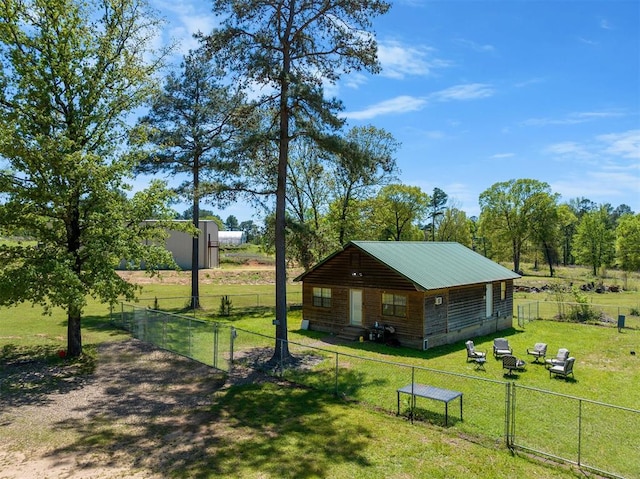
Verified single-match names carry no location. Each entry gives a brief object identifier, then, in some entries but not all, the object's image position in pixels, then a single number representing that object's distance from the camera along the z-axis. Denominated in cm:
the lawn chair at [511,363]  1448
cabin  1894
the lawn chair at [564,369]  1417
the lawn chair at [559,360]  1490
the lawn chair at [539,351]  1656
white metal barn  9981
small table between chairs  1579
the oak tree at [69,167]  1331
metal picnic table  1010
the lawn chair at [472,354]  1617
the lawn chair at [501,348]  1702
